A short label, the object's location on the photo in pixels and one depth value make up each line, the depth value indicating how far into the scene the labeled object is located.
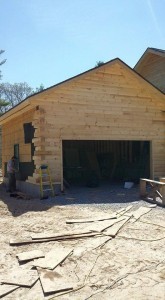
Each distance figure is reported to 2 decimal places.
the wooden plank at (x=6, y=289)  3.37
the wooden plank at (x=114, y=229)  5.46
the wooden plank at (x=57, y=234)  5.35
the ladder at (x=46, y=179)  9.63
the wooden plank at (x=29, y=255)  4.36
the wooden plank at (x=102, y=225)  5.75
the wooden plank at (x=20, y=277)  3.61
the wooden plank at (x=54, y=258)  4.10
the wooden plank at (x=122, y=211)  7.06
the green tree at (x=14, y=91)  38.45
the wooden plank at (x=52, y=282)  3.42
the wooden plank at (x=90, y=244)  4.65
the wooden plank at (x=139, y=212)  6.59
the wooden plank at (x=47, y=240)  5.10
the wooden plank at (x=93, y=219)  6.44
